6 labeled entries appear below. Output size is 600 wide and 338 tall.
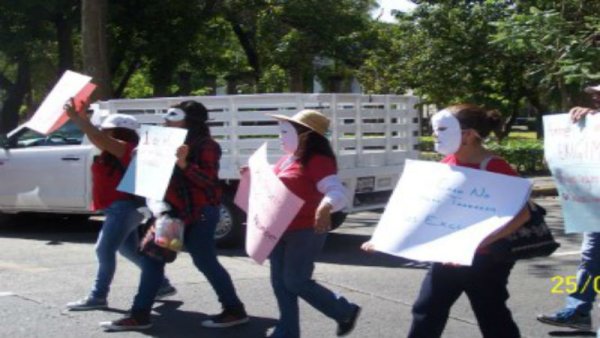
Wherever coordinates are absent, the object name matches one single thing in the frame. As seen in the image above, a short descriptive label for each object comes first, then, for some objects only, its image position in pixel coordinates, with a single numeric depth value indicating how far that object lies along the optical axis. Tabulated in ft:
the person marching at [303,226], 16.76
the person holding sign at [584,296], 19.01
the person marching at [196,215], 19.11
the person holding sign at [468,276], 14.07
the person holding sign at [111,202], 20.88
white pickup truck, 30.58
